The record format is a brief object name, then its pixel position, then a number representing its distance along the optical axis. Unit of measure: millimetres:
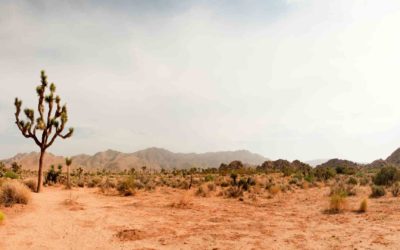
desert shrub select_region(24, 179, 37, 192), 22500
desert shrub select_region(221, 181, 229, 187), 26475
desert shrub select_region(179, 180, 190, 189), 26992
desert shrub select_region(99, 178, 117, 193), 24105
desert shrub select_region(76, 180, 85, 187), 30219
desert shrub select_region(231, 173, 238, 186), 25020
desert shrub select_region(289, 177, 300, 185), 27022
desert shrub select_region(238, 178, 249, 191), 23139
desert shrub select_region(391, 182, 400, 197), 17109
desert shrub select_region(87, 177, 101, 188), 30094
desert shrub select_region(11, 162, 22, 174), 45250
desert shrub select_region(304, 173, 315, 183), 28112
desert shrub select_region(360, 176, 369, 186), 24531
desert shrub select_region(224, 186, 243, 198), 20206
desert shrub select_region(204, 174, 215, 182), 32100
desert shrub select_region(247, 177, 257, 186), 24612
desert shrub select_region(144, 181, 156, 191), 24792
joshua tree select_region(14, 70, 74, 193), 21531
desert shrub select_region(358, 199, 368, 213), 13039
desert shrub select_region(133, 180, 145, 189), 25297
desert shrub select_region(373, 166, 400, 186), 23250
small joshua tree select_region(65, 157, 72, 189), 31241
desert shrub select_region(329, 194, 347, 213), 13422
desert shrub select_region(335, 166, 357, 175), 40859
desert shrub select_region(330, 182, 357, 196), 18709
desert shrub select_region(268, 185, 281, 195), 20545
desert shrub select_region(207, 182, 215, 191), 23495
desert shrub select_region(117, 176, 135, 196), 21484
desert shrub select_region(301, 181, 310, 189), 24602
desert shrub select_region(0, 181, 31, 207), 14328
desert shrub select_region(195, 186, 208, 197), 21062
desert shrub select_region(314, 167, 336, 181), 32000
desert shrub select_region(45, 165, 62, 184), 31716
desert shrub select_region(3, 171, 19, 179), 28044
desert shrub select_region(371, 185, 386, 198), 17391
